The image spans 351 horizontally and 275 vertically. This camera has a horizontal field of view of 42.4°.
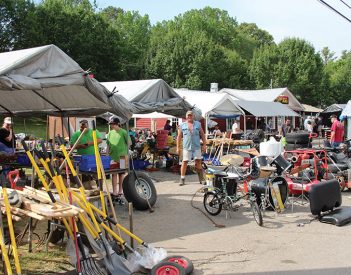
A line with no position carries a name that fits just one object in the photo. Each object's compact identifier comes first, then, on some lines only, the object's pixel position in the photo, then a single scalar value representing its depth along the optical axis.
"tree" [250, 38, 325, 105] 56.28
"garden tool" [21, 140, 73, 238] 5.08
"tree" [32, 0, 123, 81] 41.91
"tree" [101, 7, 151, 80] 52.07
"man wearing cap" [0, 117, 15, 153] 11.16
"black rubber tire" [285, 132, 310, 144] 16.09
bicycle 8.49
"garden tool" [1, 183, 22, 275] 4.24
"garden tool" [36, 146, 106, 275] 4.97
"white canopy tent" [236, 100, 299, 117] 29.97
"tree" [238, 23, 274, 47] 90.50
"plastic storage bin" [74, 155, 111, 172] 8.68
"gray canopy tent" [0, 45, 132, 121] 6.60
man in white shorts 11.42
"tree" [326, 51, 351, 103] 61.34
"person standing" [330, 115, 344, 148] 16.31
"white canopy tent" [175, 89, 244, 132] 25.38
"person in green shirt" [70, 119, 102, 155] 9.56
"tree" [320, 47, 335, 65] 97.69
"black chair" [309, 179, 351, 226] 7.91
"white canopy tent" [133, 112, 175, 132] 29.07
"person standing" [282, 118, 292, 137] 25.39
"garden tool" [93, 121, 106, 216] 5.97
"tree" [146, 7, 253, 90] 51.22
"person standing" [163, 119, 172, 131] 21.30
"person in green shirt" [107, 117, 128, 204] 9.91
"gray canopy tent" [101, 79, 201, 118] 13.09
